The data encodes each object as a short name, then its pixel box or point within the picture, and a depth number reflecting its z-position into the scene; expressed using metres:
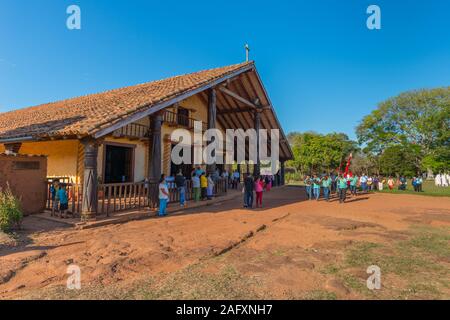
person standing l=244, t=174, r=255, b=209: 10.08
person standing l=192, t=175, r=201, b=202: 10.79
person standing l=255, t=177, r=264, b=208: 10.59
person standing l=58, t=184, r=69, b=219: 7.22
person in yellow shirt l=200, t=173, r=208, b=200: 11.41
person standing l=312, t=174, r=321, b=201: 13.56
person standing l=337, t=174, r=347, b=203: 12.39
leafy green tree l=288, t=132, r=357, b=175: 36.28
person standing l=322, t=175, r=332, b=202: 13.21
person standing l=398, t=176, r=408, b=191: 21.02
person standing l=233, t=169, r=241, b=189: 18.14
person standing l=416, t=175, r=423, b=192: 19.72
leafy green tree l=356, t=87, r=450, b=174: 29.28
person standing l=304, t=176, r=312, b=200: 13.68
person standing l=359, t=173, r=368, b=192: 17.59
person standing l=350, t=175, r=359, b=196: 15.83
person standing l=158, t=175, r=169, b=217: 8.19
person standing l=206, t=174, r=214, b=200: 11.61
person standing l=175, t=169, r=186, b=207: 9.84
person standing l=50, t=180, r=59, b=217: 7.39
